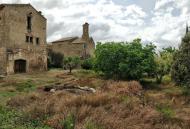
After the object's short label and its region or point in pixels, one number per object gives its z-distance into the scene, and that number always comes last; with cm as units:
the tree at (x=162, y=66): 1849
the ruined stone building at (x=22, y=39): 1936
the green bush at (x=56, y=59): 2682
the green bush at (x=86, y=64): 2494
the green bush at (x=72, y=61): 2373
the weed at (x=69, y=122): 538
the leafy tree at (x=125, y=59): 1740
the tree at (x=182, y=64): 1443
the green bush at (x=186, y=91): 1457
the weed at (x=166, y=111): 788
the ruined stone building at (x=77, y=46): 2791
